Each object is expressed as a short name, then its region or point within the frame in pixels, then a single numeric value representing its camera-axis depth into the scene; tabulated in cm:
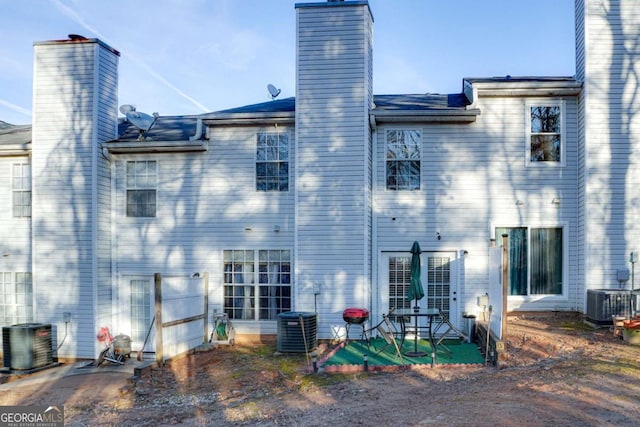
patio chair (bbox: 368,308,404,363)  1016
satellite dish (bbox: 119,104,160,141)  1355
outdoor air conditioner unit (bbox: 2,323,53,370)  1218
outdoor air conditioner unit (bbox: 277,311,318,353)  1150
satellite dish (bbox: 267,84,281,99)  1530
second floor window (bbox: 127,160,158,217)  1360
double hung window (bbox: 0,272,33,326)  1401
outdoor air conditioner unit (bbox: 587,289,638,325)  1127
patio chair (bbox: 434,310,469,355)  1051
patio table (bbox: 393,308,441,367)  1012
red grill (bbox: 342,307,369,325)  1177
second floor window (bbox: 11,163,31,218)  1395
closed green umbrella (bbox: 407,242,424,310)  1130
